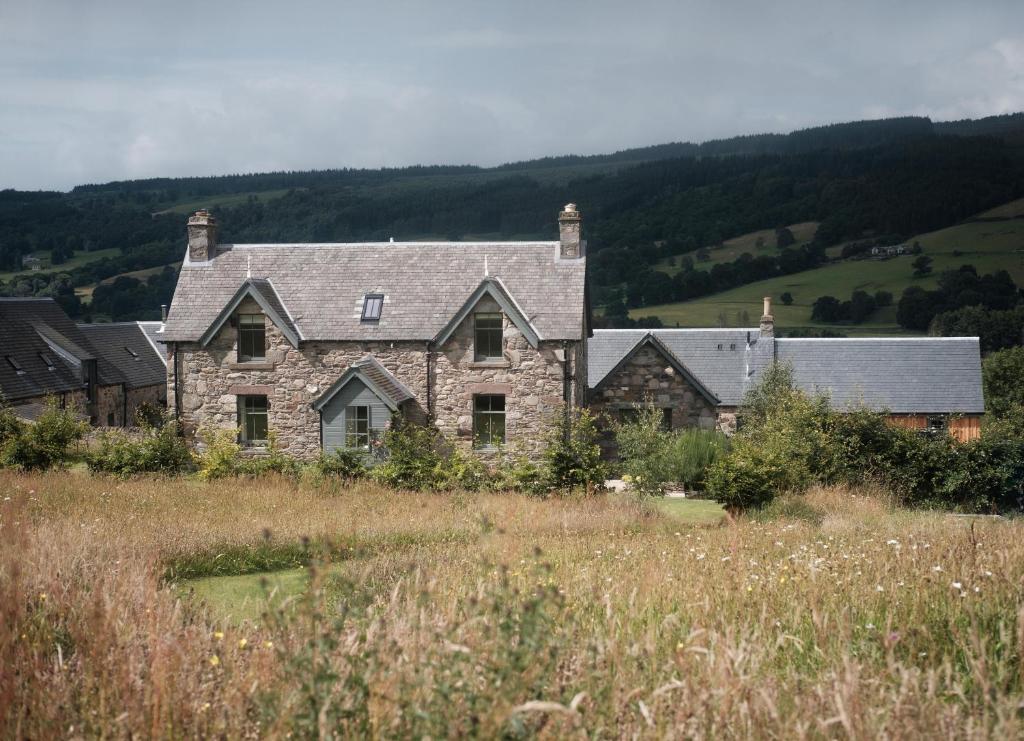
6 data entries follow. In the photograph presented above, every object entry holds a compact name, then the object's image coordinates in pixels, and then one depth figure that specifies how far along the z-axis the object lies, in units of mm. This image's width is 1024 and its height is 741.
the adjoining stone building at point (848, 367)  36312
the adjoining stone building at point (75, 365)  38062
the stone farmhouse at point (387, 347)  25812
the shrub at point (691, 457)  24317
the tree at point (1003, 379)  47812
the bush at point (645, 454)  22234
